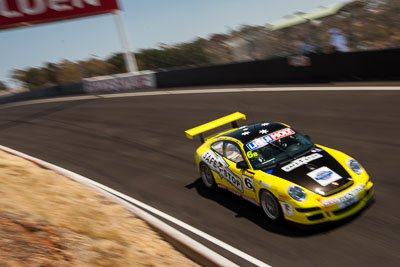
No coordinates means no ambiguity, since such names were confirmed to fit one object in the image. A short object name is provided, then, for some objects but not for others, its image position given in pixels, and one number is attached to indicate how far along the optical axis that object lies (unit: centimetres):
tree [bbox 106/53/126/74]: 3549
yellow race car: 662
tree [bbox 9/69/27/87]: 4122
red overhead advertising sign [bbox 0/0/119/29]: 3006
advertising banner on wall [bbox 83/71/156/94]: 2639
